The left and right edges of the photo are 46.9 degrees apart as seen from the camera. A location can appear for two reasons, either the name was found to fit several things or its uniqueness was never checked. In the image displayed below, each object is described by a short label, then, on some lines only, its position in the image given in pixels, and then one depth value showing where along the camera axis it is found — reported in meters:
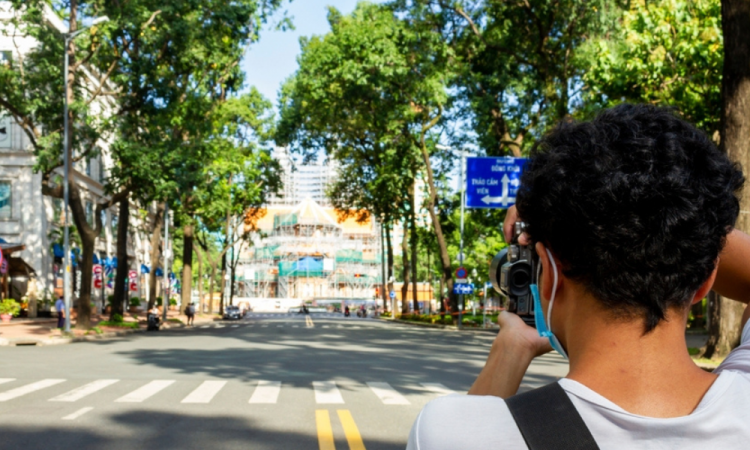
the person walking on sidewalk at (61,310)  29.09
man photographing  1.43
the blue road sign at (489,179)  28.17
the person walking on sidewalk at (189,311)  46.97
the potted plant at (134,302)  60.67
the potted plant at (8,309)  36.72
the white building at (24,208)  42.25
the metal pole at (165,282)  43.56
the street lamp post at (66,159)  26.95
